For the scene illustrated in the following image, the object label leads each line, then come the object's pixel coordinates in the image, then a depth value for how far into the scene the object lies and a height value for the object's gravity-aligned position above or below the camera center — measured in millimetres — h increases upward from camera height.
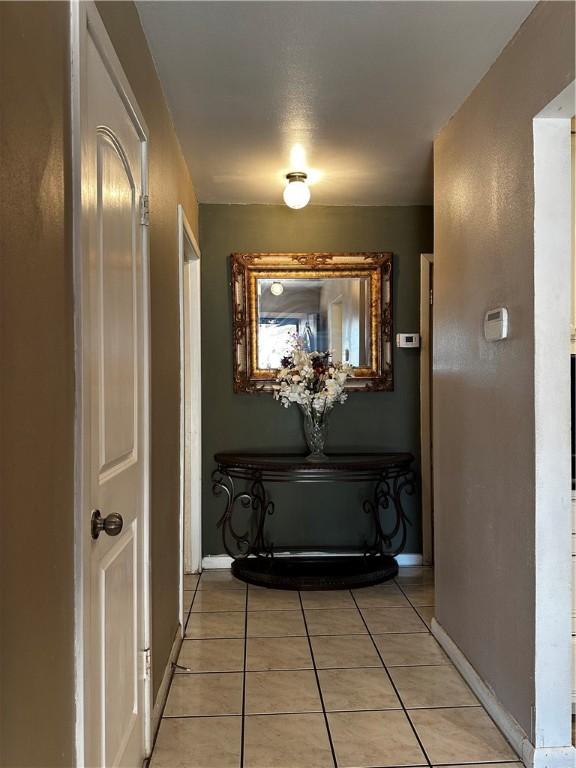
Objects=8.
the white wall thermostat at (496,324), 2199 +159
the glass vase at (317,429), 3996 -371
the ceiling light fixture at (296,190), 3564 +1009
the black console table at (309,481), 3744 -947
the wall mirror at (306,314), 4219 +372
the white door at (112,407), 1349 -95
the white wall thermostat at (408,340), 4250 +198
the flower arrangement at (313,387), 3947 -106
